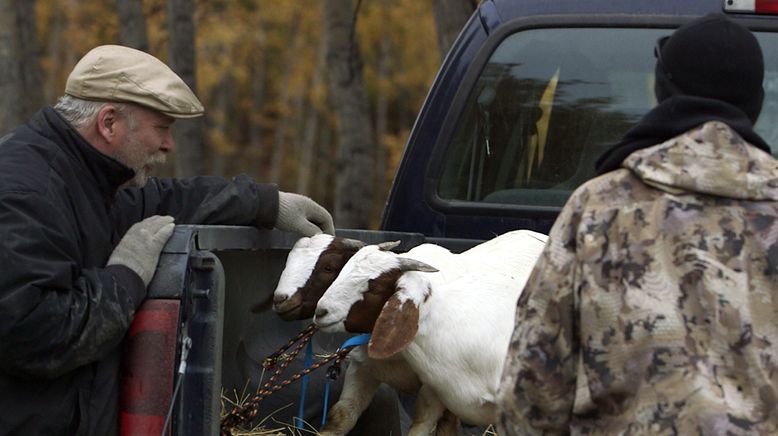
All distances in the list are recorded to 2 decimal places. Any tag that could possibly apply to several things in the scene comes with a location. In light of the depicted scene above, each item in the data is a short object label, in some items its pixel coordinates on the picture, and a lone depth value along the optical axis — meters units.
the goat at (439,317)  7.01
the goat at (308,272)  7.23
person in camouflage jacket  4.54
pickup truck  8.82
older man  6.13
